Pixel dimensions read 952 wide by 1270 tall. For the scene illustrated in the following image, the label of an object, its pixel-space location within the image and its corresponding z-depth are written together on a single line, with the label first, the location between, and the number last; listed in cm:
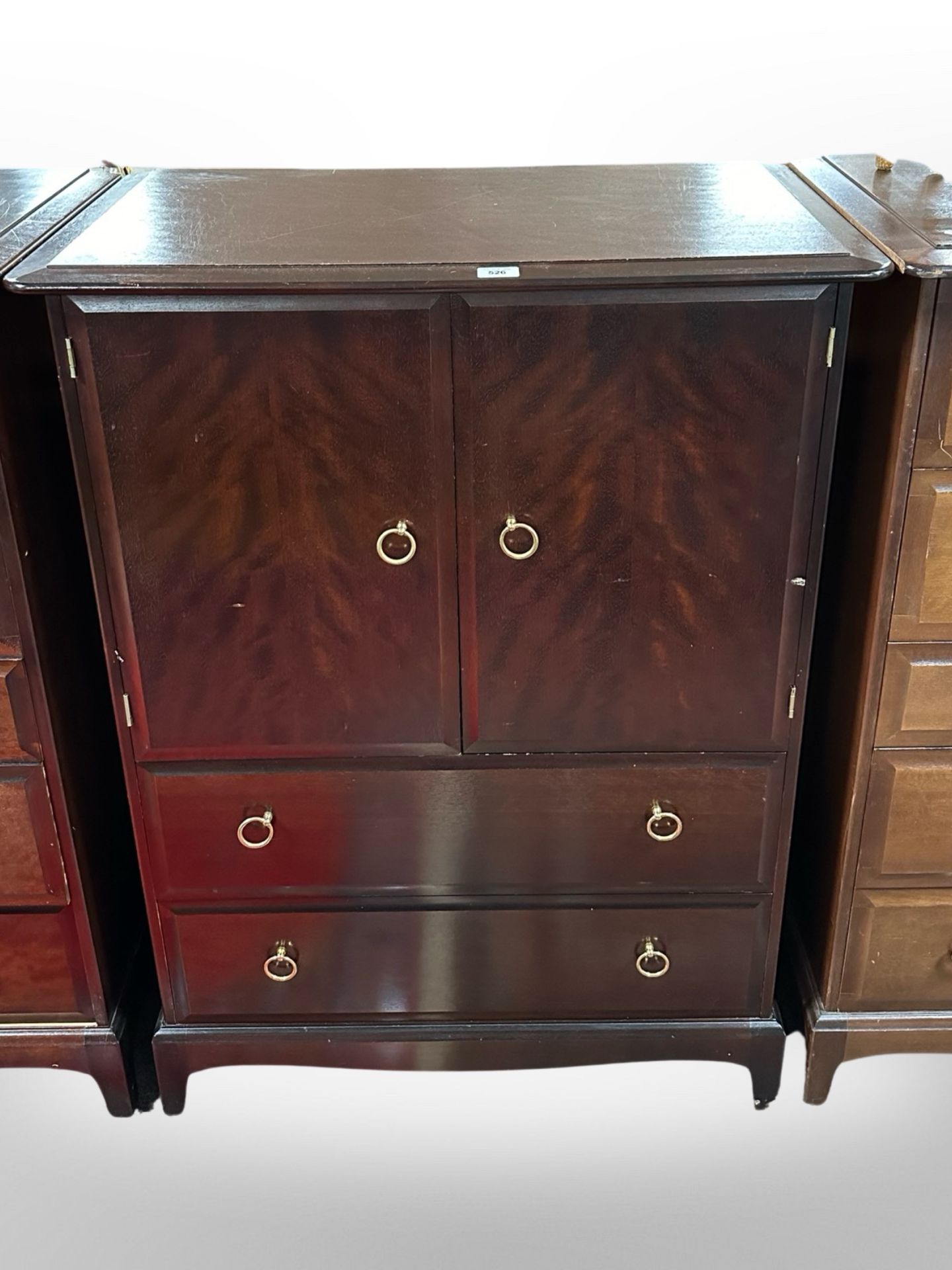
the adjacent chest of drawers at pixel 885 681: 125
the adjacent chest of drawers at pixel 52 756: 131
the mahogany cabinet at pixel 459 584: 120
